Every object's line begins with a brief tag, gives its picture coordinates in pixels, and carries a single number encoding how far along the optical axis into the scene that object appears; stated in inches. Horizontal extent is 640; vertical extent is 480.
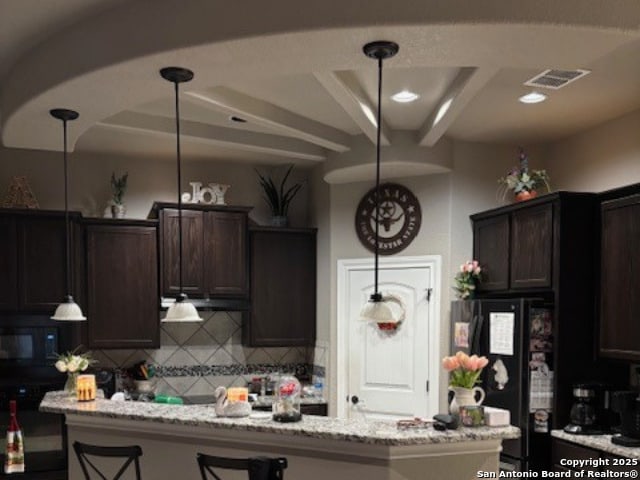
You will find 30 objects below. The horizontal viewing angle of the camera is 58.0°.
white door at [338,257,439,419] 189.2
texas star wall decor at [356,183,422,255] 195.0
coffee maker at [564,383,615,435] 143.6
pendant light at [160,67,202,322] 115.6
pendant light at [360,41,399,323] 106.5
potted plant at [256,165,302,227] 219.4
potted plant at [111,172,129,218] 198.1
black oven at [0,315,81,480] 163.8
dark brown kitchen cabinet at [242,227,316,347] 209.5
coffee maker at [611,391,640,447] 131.7
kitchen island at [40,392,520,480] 102.0
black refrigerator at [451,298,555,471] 149.9
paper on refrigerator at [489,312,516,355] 155.2
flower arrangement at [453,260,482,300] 182.2
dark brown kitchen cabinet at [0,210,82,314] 174.7
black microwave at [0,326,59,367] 175.6
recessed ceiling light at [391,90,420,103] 147.6
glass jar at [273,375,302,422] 112.4
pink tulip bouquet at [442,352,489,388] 108.0
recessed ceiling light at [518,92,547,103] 146.5
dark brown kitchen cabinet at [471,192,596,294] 151.0
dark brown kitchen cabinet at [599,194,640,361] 137.6
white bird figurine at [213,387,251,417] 116.2
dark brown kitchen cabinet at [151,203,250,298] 198.1
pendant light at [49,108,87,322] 123.3
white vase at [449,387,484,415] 108.6
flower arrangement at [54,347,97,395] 146.8
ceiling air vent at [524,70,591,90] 131.4
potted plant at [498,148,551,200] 171.5
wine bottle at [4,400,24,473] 137.5
